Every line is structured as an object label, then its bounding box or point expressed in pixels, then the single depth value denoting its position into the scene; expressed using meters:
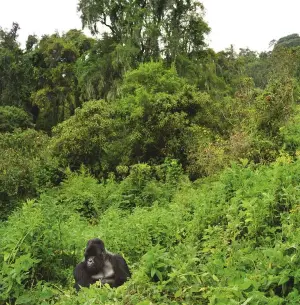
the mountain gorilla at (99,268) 4.45
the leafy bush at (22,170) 10.38
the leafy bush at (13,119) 22.15
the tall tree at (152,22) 19.16
